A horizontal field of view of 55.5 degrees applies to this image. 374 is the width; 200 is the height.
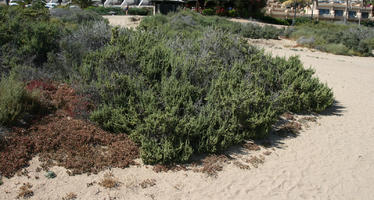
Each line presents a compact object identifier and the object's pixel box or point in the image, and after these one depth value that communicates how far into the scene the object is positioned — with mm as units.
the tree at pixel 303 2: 63762
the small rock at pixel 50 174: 4902
